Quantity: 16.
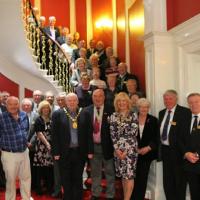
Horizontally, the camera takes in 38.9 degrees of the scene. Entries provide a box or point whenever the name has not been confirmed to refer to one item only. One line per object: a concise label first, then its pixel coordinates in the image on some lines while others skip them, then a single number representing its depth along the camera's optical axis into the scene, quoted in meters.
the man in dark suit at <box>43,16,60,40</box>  6.60
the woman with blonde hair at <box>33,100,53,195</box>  3.77
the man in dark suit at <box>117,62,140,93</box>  4.13
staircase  5.14
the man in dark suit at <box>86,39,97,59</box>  6.26
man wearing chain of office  3.26
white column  3.56
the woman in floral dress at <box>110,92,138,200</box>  3.22
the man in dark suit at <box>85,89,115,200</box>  3.37
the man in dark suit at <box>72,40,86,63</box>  5.95
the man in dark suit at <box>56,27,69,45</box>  6.53
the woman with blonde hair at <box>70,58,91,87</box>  4.87
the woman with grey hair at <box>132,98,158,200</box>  3.33
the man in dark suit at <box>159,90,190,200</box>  3.15
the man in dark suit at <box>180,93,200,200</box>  2.82
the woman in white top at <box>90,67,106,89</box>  4.28
